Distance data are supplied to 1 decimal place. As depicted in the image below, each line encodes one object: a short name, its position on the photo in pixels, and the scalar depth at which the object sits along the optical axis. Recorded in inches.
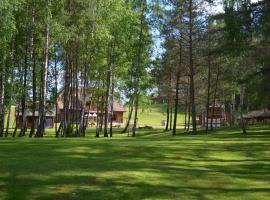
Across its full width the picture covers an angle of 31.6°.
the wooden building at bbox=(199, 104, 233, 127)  3160.4
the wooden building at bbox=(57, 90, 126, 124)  3422.7
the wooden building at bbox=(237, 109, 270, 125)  2989.7
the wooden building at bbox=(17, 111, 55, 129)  3224.9
